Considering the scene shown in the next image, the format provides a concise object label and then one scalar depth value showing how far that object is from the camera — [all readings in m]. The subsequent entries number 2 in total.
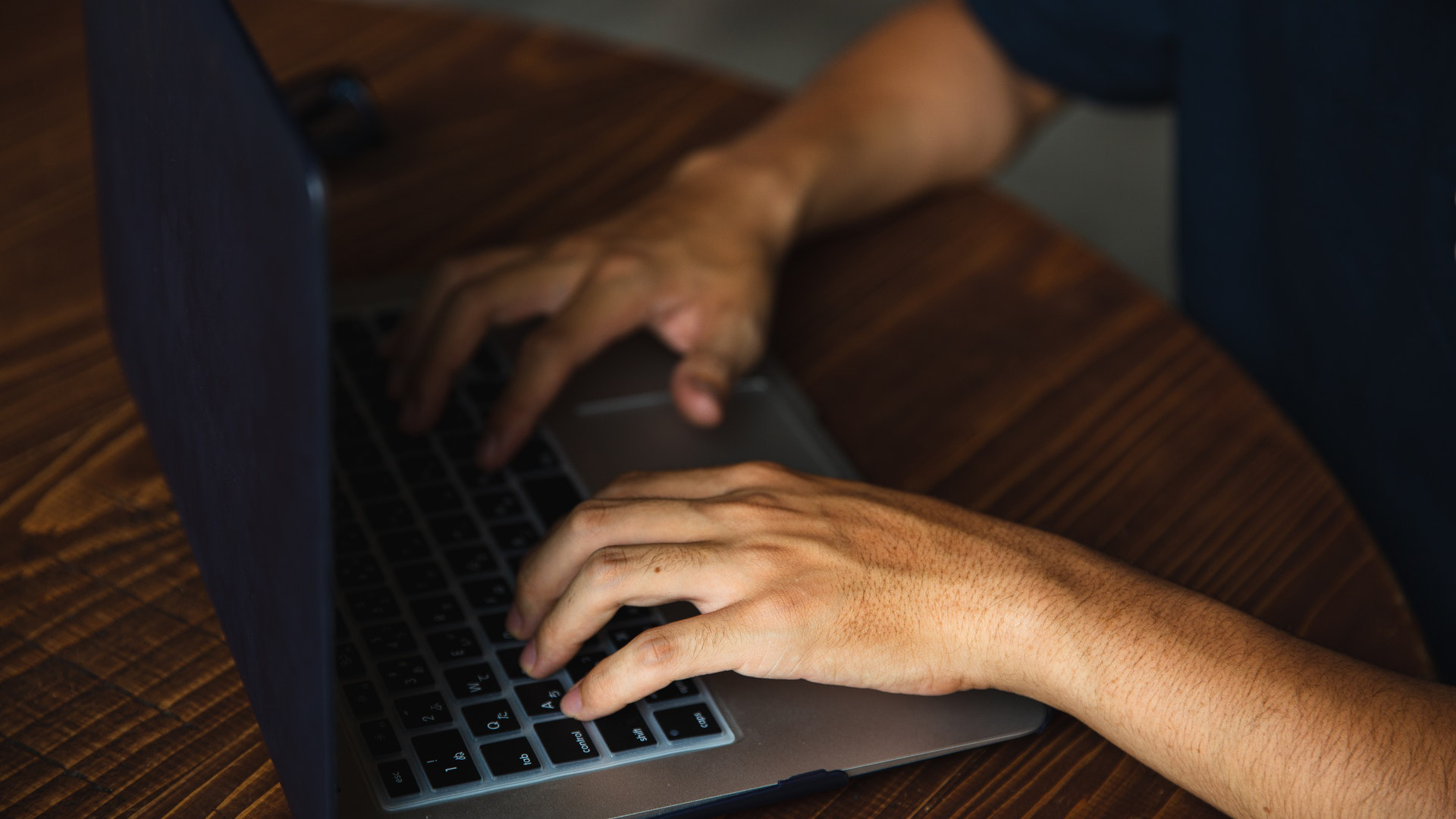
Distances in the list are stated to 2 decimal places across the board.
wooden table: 1.03
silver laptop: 0.89
